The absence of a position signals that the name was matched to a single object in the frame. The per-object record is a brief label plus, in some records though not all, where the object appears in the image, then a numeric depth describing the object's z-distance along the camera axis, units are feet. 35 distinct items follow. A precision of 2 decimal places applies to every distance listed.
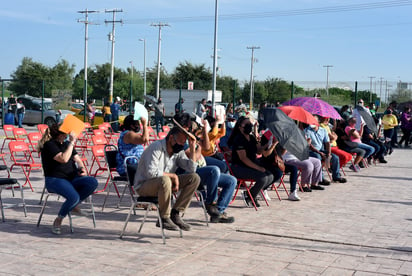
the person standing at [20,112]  81.46
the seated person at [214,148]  27.84
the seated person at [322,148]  35.42
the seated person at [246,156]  26.18
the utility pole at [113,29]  179.06
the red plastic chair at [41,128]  45.26
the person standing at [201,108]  73.74
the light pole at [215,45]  103.45
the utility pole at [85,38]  172.45
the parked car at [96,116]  86.30
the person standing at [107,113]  78.28
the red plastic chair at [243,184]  26.61
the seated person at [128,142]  24.28
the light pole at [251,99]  103.65
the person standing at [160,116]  75.39
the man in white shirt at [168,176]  20.21
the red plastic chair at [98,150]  30.19
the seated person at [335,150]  38.24
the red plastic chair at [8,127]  43.80
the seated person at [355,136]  41.73
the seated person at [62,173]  20.75
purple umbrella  34.66
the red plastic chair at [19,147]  30.49
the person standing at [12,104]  82.89
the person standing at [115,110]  76.16
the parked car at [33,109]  93.09
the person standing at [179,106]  81.27
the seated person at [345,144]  42.09
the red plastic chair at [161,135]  39.52
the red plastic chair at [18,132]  42.88
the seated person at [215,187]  23.62
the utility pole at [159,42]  190.35
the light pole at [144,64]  220.80
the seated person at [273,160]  27.40
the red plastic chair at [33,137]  38.65
